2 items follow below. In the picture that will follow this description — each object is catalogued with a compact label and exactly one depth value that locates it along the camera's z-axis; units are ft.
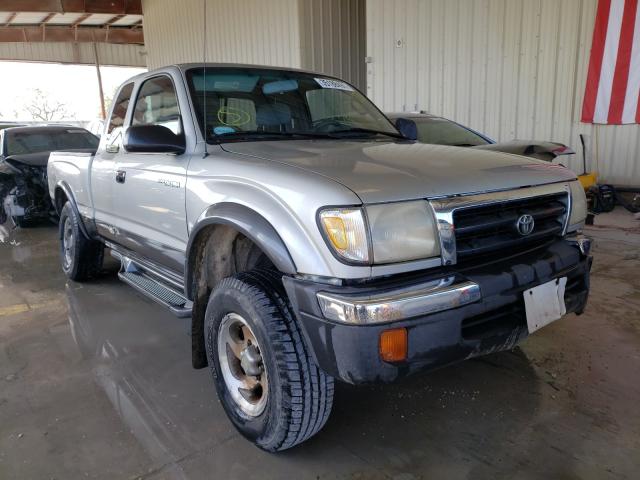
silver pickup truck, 6.19
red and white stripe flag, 20.95
